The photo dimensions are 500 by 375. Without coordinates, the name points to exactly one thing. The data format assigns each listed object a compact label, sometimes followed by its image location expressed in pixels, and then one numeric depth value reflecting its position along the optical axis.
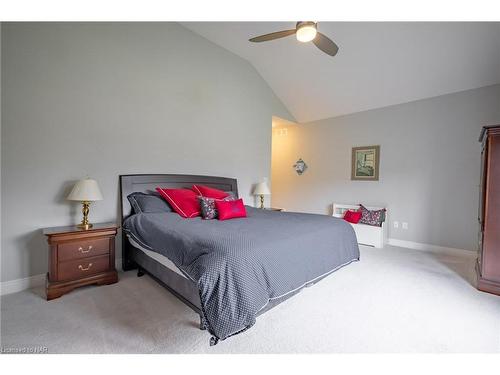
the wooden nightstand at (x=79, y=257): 2.21
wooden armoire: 2.36
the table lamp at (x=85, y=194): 2.41
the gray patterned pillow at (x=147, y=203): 2.90
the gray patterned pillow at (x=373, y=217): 4.14
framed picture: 4.53
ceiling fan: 2.16
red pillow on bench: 4.36
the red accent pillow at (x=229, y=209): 2.78
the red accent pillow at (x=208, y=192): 3.33
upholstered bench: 4.02
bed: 1.42
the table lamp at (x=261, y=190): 4.48
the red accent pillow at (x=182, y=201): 2.87
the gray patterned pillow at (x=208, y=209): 2.76
